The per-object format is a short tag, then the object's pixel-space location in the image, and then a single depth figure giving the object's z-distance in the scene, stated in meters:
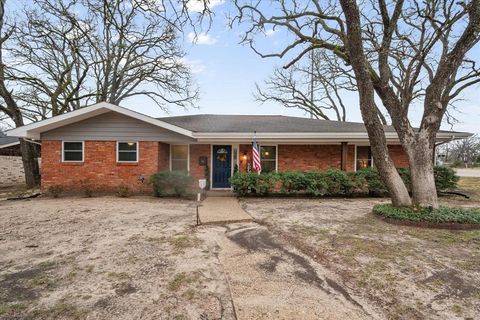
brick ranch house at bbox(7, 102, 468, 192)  10.04
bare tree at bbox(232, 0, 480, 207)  6.01
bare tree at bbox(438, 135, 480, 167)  56.22
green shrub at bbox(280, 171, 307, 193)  9.55
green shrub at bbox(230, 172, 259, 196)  9.48
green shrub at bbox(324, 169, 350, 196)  9.61
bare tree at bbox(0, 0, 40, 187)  12.75
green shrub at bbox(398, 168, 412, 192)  10.02
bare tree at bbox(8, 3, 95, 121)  13.70
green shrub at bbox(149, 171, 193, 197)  9.68
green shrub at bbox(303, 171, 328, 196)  9.55
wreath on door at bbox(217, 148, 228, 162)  11.82
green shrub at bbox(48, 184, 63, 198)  9.77
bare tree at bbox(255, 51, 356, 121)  24.34
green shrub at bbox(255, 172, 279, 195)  9.59
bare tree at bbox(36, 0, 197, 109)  17.72
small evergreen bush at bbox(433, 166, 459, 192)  10.32
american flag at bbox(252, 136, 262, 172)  9.31
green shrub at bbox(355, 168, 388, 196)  9.78
